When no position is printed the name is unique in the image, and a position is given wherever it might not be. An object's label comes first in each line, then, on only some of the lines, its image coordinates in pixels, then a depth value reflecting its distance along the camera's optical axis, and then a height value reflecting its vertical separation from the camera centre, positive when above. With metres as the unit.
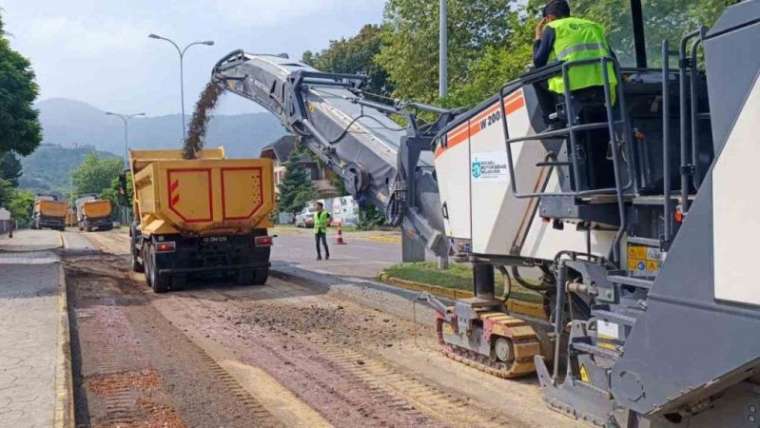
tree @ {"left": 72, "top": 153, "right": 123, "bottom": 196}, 121.19 +6.94
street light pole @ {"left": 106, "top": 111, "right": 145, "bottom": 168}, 64.61 +8.57
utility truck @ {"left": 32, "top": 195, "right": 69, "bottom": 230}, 60.19 +0.41
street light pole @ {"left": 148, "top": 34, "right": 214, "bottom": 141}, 35.34 +8.15
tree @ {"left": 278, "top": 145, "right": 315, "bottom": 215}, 54.88 +1.80
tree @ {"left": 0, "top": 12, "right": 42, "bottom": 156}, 21.42 +3.29
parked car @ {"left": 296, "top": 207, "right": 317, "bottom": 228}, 50.00 -0.46
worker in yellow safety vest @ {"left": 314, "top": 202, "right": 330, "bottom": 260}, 20.17 -0.38
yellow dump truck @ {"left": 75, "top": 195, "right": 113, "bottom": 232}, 54.22 +0.20
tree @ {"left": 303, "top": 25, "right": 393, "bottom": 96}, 50.50 +10.68
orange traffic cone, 28.42 -1.16
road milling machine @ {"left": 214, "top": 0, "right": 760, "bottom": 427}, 3.35 -0.14
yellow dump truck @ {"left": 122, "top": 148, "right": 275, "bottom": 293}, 13.64 -0.09
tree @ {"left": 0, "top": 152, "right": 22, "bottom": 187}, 73.44 +5.20
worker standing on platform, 5.03 +1.07
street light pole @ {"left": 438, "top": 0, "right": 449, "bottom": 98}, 18.77 +3.76
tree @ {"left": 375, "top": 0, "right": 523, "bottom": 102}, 29.28 +6.75
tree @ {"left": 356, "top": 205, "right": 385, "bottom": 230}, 41.89 -0.72
